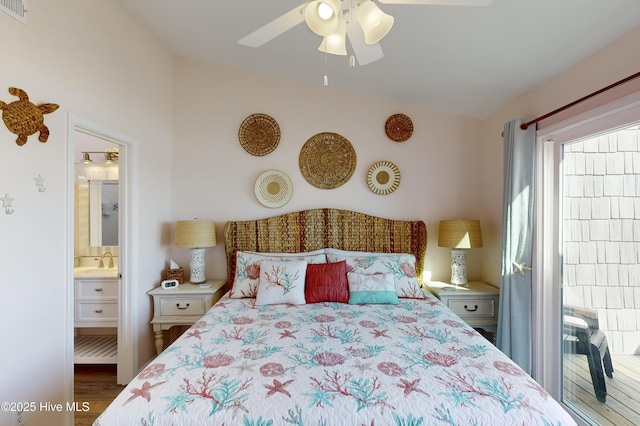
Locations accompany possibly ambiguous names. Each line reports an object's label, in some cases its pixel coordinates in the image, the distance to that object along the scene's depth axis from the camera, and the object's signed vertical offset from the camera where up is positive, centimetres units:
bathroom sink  273 -56
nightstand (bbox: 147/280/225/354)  259 -82
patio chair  180 -82
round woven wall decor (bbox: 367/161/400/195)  295 +38
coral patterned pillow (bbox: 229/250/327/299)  246 -44
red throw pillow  234 -56
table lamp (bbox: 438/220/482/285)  262 -23
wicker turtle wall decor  146 +51
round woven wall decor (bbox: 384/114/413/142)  297 +88
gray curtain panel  215 -22
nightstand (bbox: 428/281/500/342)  255 -79
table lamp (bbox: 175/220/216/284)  267 -22
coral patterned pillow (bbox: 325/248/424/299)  247 -45
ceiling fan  118 +83
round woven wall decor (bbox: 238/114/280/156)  296 +81
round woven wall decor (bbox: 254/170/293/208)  294 +27
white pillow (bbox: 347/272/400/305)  228 -59
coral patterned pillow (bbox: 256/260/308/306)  229 -55
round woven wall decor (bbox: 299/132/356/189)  296 +53
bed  107 -70
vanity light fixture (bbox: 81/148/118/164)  316 +63
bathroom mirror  319 +3
